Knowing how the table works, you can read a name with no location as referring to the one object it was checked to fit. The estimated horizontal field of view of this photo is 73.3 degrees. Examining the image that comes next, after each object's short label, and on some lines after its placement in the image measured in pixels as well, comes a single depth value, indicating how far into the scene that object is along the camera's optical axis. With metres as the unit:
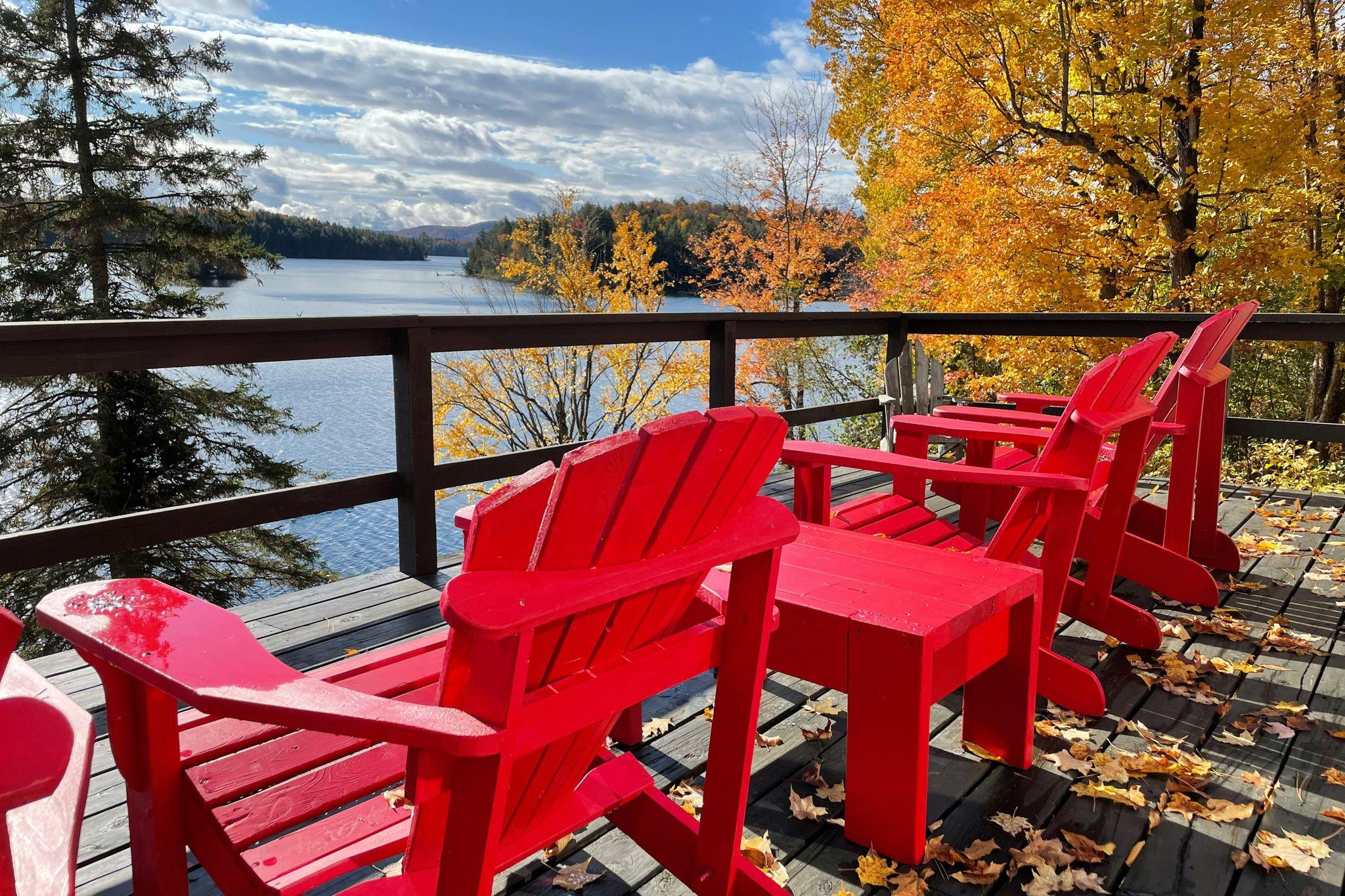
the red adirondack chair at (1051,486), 2.21
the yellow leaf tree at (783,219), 19.14
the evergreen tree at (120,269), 12.06
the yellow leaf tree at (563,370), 13.53
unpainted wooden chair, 5.05
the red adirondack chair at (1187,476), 3.11
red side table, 1.67
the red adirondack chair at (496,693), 0.90
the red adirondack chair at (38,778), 0.54
